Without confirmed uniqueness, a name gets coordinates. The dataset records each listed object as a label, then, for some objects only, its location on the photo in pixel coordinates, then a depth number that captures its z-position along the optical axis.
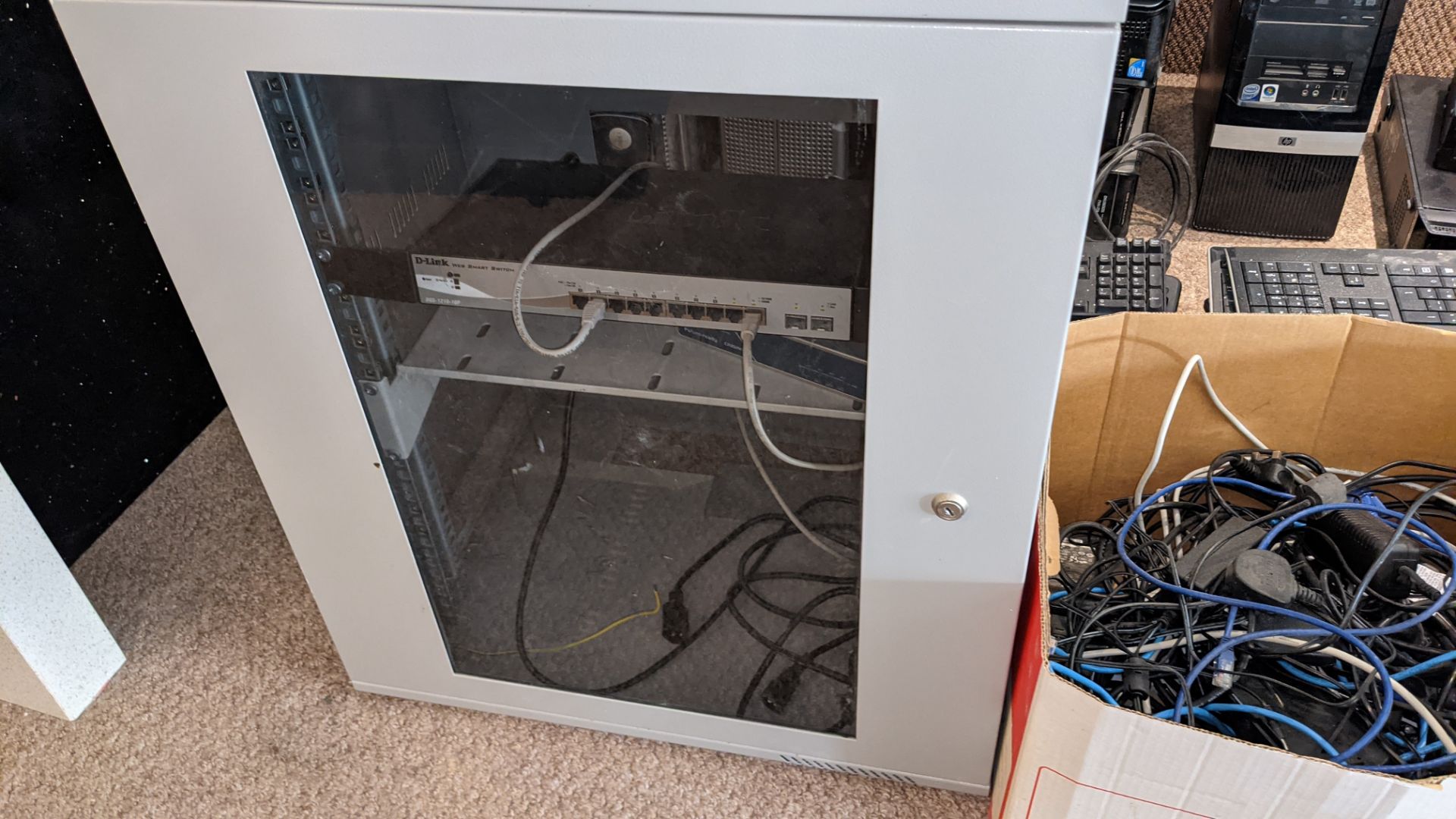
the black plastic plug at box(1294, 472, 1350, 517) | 0.76
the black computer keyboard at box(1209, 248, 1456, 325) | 0.91
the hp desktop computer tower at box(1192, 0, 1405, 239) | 0.96
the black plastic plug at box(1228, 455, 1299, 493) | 0.80
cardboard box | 0.61
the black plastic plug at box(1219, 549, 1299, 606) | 0.68
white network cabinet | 0.53
